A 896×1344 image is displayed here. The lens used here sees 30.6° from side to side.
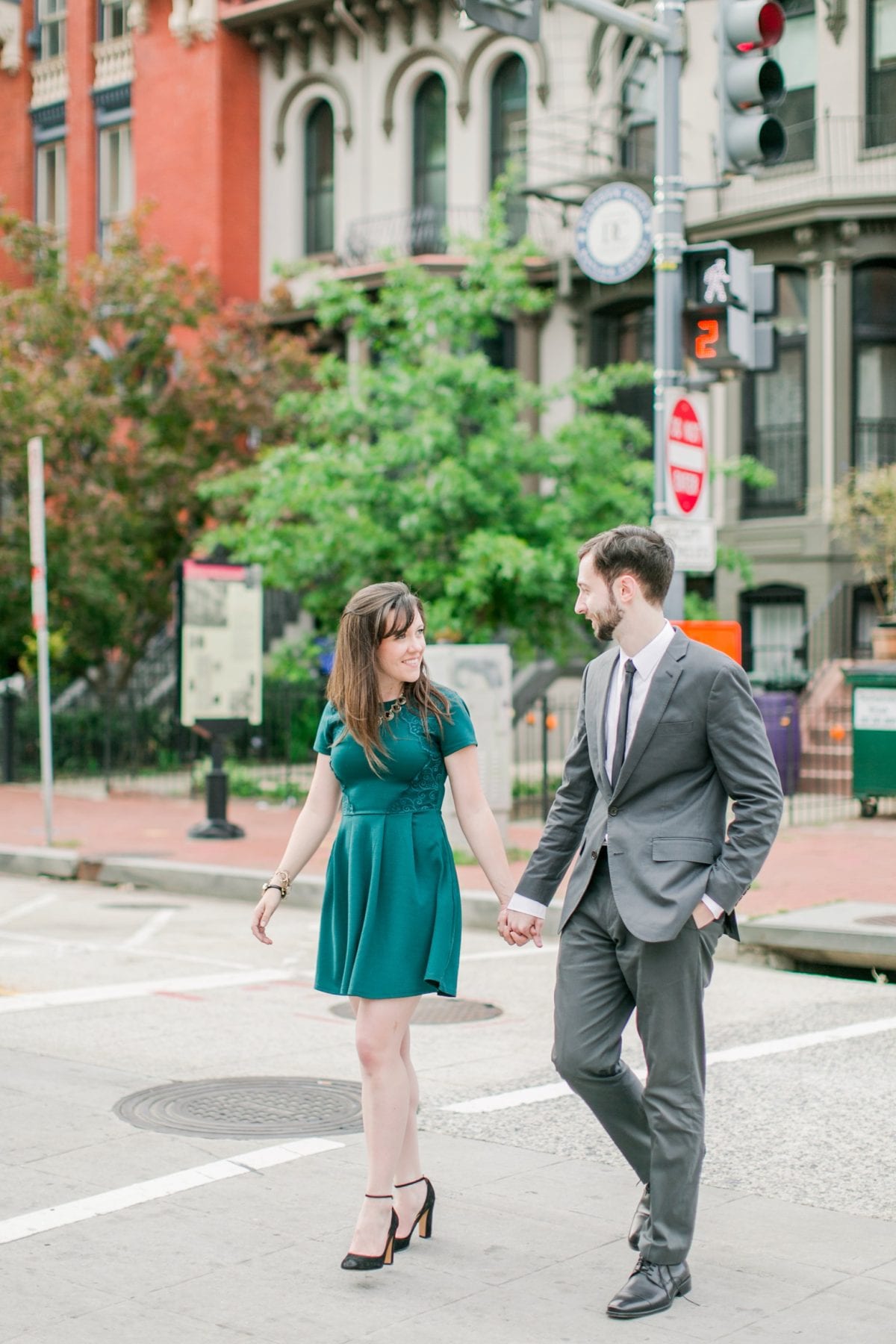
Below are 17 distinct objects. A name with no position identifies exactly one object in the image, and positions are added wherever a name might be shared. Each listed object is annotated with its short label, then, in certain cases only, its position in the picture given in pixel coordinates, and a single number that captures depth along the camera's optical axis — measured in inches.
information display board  617.3
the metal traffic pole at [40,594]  561.3
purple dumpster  723.4
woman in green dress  177.3
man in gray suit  164.2
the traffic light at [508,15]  366.0
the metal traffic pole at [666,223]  415.8
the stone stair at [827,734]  733.3
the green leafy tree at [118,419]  884.0
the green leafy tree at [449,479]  647.8
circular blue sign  454.9
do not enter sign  414.3
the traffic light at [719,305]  410.6
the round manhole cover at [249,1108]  237.8
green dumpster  625.6
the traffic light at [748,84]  385.1
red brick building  1115.3
